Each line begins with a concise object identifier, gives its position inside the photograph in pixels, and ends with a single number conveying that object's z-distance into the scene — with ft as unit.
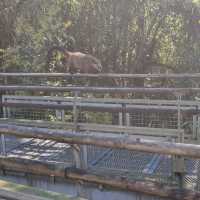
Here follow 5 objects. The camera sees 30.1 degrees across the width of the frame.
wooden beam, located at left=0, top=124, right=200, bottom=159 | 4.36
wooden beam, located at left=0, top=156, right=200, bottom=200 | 5.40
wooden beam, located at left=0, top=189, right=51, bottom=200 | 4.99
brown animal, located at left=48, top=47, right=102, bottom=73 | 15.51
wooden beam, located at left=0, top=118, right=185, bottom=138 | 10.11
